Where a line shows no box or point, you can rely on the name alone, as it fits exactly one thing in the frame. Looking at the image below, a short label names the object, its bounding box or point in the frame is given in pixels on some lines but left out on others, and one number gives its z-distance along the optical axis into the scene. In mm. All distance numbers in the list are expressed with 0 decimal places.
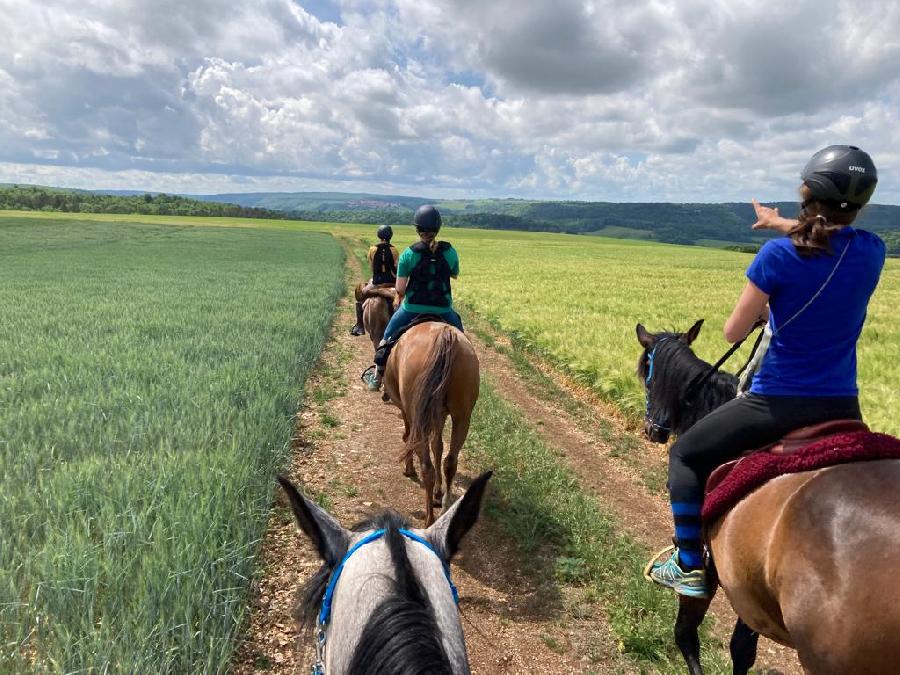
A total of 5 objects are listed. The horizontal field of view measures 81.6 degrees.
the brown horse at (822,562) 1877
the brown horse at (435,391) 5309
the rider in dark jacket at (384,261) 10883
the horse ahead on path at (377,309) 9945
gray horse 1305
